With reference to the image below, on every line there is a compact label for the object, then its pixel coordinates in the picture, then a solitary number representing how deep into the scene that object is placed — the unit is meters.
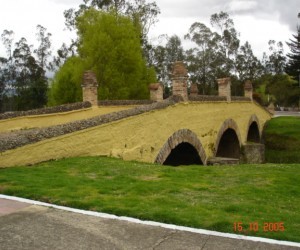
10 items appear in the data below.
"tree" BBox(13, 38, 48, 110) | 56.78
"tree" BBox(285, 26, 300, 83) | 56.55
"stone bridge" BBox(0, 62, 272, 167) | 9.23
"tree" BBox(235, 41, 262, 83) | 61.28
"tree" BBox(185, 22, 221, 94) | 56.53
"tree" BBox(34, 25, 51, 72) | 56.91
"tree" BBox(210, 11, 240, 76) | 58.25
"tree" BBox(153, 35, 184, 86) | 56.24
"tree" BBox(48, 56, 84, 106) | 29.39
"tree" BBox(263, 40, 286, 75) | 72.45
